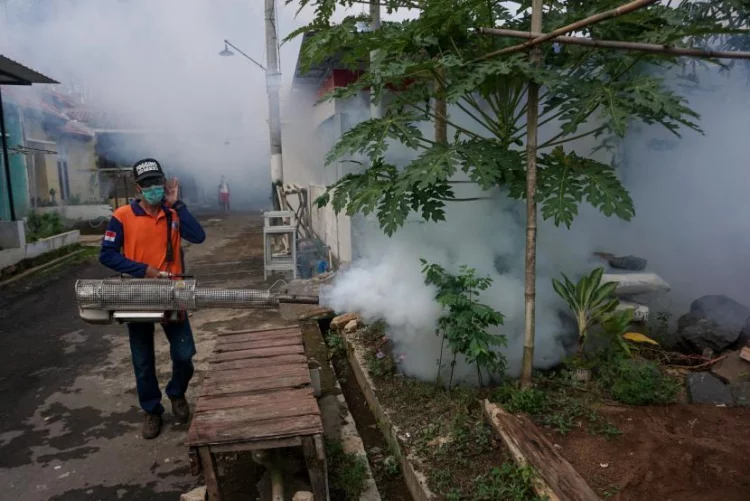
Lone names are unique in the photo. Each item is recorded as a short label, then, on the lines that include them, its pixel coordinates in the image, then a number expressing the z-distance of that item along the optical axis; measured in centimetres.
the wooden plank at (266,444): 277
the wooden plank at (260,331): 446
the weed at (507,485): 289
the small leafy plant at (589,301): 398
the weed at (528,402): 353
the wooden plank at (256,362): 370
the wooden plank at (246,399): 309
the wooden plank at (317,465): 282
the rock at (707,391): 367
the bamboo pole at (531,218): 344
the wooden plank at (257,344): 408
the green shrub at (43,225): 1212
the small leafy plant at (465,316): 353
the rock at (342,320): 601
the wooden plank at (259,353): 388
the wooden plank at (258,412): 292
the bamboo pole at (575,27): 238
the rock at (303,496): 283
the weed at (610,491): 273
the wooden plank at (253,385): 329
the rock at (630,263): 517
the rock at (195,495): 288
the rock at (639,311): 456
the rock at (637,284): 484
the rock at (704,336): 443
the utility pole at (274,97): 1081
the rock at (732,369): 383
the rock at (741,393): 361
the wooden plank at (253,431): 274
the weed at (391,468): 359
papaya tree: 314
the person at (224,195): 2322
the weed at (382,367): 456
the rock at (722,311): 454
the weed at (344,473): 327
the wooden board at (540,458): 266
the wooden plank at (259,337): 425
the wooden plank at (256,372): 350
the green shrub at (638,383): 361
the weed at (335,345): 571
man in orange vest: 373
